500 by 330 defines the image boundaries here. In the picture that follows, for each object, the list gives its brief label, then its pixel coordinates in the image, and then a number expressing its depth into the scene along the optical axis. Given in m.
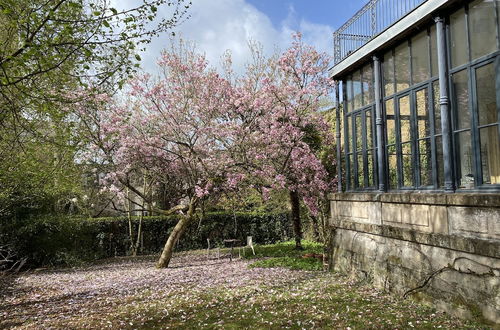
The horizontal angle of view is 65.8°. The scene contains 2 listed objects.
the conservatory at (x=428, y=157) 5.22
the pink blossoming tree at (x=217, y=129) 12.26
